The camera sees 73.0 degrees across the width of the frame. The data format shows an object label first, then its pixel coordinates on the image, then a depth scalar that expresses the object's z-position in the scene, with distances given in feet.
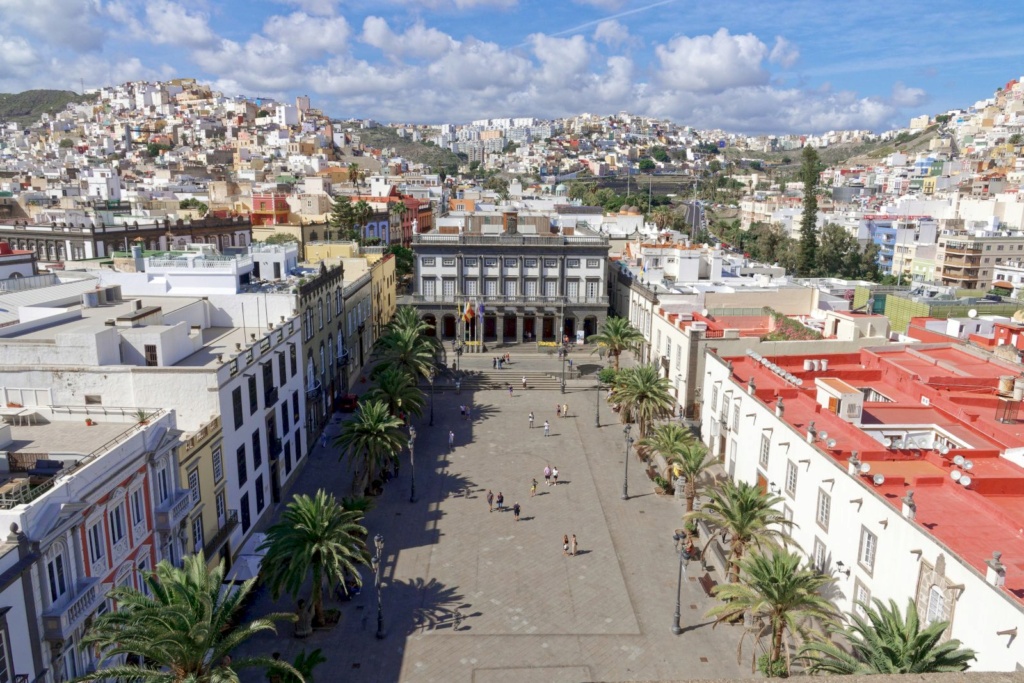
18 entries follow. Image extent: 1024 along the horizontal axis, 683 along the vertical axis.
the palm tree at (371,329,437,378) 154.40
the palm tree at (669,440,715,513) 106.73
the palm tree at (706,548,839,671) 68.74
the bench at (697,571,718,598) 93.83
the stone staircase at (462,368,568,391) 189.26
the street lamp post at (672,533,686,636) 81.82
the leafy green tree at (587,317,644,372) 173.27
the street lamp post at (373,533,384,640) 81.68
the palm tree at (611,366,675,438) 135.64
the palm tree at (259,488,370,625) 78.84
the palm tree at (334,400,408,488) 114.01
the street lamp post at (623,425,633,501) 119.90
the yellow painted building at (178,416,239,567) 80.69
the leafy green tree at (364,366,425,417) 132.26
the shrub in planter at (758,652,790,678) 71.82
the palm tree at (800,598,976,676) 52.29
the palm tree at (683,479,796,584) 83.10
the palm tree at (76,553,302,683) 51.01
